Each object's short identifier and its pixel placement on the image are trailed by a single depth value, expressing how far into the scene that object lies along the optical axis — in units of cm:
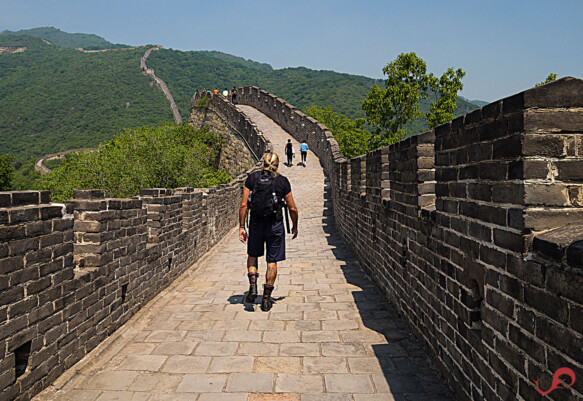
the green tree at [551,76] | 2055
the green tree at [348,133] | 3178
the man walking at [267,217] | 543
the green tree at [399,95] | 2912
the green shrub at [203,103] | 3603
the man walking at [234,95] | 3882
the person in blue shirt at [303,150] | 2170
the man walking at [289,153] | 2131
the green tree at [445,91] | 2861
